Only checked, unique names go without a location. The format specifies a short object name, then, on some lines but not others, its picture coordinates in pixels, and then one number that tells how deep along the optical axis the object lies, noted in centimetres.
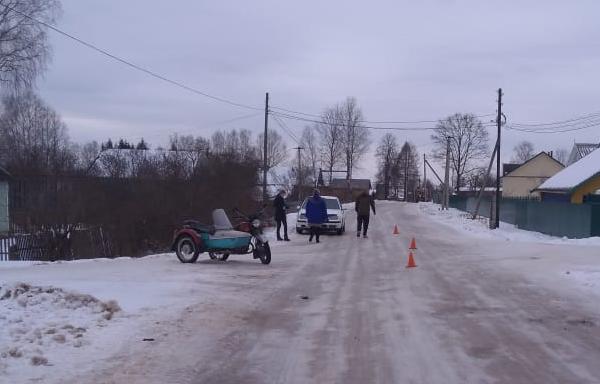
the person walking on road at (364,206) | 2547
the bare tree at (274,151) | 9622
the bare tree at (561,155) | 13891
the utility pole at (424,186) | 11188
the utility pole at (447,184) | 6644
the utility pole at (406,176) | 12255
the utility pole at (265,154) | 3788
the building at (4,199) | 2839
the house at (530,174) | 8575
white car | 2791
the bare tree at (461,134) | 9950
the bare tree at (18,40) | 2798
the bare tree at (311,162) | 8781
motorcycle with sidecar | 1573
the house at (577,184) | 3578
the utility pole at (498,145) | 3753
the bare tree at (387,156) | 12900
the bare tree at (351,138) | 9375
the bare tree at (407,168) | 12744
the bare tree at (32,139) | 3508
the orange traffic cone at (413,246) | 2051
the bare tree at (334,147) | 9401
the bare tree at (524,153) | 14788
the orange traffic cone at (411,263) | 1598
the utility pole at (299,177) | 6560
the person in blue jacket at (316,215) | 2358
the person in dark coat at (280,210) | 2367
